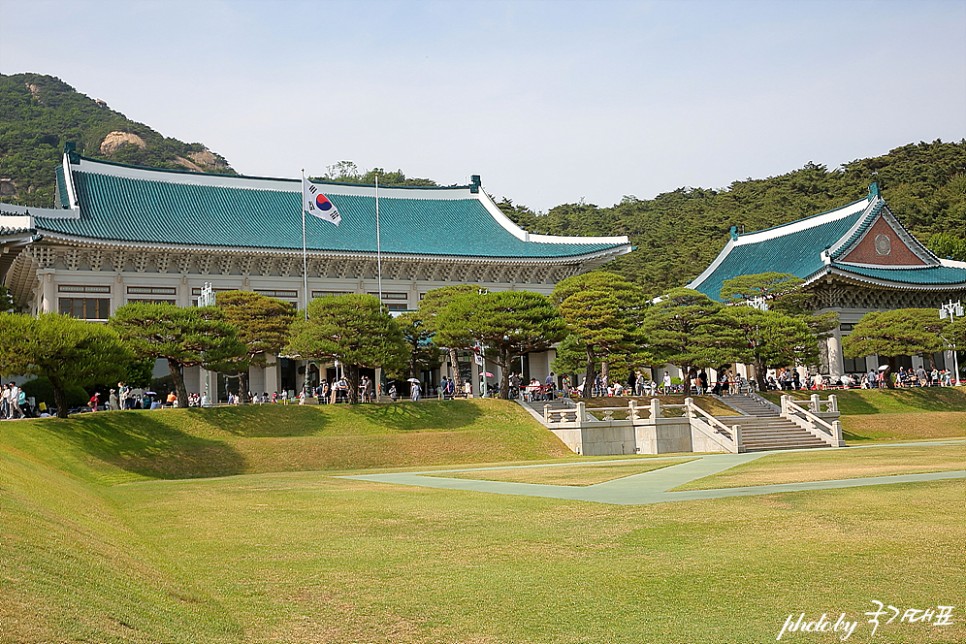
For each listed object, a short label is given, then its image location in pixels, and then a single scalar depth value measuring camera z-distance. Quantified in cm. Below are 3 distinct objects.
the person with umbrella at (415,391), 4097
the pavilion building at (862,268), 5266
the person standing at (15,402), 3192
